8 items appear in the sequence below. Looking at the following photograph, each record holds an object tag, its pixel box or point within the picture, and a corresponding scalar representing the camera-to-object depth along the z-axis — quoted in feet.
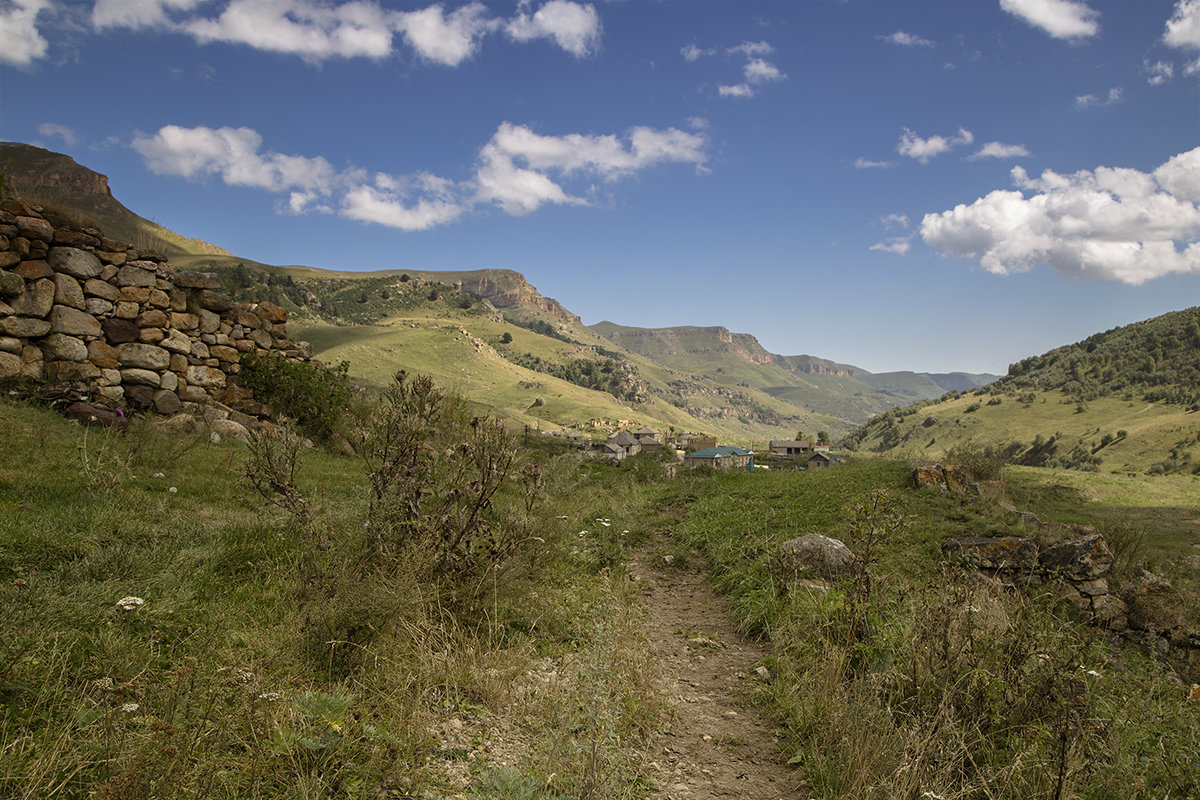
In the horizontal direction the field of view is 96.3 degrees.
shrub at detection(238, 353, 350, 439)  38.34
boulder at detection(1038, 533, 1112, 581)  23.61
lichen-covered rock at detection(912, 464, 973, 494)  33.50
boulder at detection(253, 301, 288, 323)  41.45
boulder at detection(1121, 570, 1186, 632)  23.18
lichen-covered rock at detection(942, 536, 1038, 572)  23.88
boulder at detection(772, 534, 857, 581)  19.47
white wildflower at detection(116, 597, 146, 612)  10.25
